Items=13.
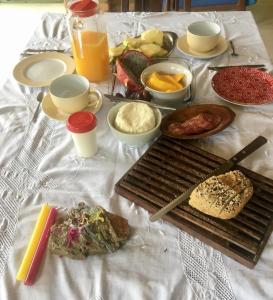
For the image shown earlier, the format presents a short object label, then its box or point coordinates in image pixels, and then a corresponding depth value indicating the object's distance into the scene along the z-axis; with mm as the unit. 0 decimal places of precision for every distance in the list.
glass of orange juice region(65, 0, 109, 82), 1049
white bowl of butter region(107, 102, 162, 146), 880
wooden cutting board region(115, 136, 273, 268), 688
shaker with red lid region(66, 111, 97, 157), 840
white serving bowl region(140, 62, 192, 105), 988
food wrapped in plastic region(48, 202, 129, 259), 681
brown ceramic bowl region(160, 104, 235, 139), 921
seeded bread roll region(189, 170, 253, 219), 706
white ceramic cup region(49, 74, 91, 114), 964
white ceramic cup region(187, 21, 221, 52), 1150
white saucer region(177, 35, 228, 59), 1183
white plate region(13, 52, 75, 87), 1129
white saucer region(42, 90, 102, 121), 1004
